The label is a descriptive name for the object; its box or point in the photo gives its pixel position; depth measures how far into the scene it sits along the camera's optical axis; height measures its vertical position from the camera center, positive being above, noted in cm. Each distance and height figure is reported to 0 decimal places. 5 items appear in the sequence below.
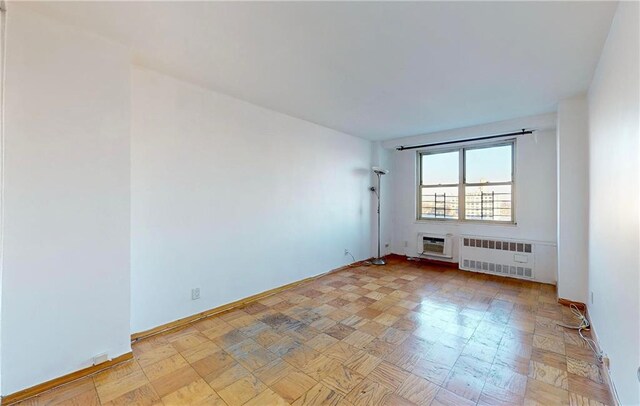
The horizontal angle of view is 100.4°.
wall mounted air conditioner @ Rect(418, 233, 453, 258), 493 -82
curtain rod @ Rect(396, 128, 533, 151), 395 +106
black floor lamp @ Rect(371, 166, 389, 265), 499 +27
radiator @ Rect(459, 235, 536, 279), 406 -86
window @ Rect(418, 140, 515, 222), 448 +36
